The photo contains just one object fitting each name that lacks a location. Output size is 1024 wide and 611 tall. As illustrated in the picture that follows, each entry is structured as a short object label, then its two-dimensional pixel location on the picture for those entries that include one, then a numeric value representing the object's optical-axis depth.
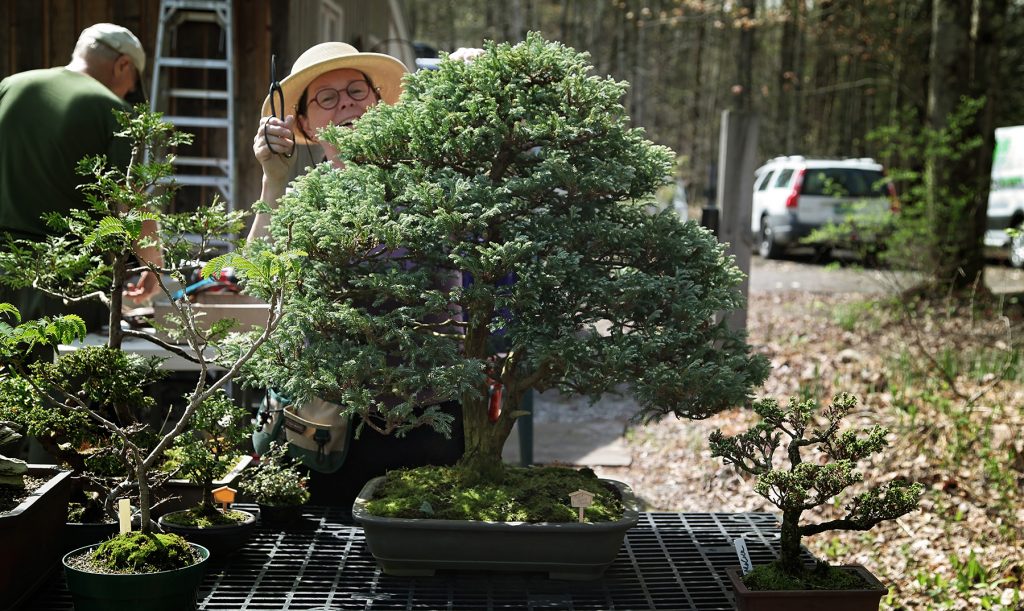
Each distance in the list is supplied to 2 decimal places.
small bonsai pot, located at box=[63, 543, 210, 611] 2.09
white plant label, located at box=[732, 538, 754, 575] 2.44
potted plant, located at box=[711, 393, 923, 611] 2.24
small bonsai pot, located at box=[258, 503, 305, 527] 2.86
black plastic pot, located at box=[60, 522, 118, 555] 2.59
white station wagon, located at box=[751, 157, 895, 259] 16.08
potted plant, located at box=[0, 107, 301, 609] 2.13
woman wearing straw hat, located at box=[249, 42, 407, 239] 3.25
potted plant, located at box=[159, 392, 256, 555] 2.57
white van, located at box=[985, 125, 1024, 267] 14.87
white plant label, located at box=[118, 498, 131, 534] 2.22
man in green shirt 3.83
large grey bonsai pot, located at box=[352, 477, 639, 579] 2.44
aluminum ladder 6.12
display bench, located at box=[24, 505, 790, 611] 2.37
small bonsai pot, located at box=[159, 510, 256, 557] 2.55
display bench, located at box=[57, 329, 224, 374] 4.13
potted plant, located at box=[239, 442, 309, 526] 2.85
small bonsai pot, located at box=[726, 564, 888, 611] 2.23
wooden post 6.54
